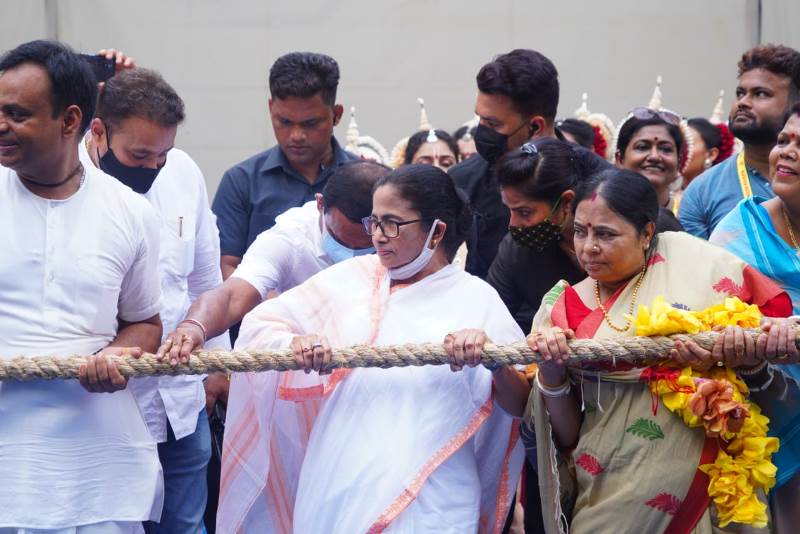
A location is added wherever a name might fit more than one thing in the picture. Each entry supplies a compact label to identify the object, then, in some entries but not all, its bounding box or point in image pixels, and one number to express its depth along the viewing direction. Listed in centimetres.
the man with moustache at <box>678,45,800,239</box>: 446
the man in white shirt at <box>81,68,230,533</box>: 406
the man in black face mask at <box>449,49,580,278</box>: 443
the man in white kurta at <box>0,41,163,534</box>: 315
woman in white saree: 330
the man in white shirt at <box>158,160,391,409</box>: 382
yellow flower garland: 309
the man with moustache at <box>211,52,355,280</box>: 472
